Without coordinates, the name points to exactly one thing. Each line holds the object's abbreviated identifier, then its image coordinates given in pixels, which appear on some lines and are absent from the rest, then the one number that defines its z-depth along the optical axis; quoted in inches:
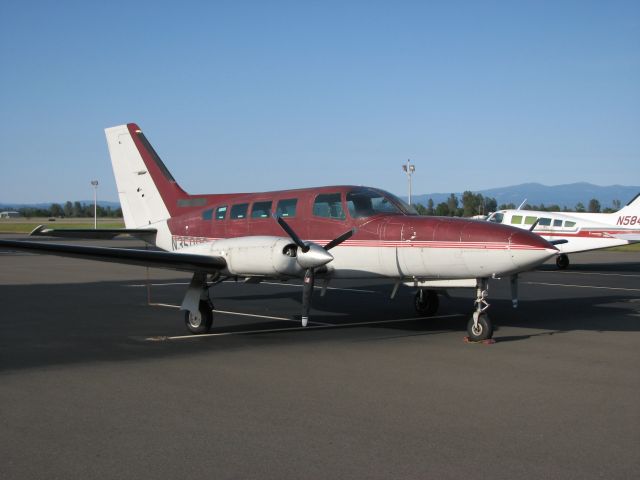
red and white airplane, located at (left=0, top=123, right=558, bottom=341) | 419.2
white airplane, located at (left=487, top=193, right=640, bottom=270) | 1136.8
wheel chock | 433.4
